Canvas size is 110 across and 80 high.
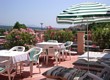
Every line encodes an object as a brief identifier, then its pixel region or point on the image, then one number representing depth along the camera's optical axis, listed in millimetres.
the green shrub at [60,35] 5197
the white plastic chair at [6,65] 2663
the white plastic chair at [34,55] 3094
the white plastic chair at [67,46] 4408
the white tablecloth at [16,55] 2738
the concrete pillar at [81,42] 5120
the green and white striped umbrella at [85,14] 2524
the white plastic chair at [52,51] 3920
